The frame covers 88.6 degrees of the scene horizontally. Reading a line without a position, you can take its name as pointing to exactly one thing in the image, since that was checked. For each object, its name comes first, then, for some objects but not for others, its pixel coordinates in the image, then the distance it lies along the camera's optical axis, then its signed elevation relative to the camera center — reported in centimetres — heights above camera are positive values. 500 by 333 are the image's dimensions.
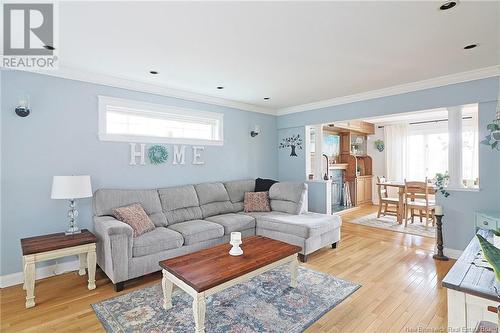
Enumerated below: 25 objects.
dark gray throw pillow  462 -36
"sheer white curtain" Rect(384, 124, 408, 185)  732 +40
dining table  529 -77
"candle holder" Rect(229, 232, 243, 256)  246 -75
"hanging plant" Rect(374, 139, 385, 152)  770 +61
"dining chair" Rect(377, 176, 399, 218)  554 -75
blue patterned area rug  206 -128
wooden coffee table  190 -87
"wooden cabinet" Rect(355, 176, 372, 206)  729 -72
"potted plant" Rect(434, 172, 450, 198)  361 -24
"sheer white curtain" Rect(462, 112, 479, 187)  589 +41
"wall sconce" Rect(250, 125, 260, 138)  522 +68
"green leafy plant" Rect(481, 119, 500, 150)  237 +35
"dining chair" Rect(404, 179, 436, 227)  484 -64
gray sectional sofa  270 -79
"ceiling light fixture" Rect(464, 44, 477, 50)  255 +119
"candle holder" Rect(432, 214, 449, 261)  347 -100
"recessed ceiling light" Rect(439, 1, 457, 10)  184 +117
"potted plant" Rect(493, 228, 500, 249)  144 -44
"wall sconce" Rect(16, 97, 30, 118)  277 +63
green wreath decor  379 +17
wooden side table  240 -84
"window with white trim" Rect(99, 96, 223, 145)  351 +67
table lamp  272 -26
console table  121 -66
